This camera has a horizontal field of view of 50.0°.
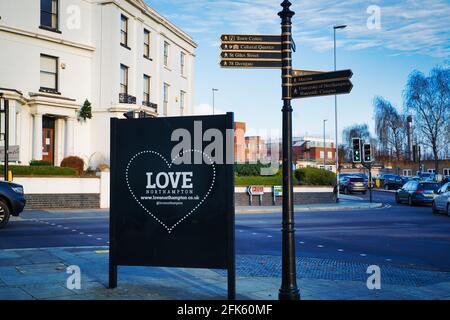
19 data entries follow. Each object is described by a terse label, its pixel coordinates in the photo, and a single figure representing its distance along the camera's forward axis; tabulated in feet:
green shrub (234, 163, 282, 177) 105.81
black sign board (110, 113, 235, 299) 20.84
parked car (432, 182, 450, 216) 72.18
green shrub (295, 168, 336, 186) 108.58
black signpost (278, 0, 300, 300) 19.48
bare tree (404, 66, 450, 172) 188.14
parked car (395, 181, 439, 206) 98.17
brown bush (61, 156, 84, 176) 88.84
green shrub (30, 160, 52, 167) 81.25
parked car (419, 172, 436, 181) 190.19
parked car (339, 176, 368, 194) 152.76
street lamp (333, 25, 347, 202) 107.48
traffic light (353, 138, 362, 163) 105.39
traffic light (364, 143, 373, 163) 104.10
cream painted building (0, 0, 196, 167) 88.58
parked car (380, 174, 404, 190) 179.83
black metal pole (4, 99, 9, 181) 65.67
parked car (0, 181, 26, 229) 46.39
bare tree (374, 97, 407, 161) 262.06
